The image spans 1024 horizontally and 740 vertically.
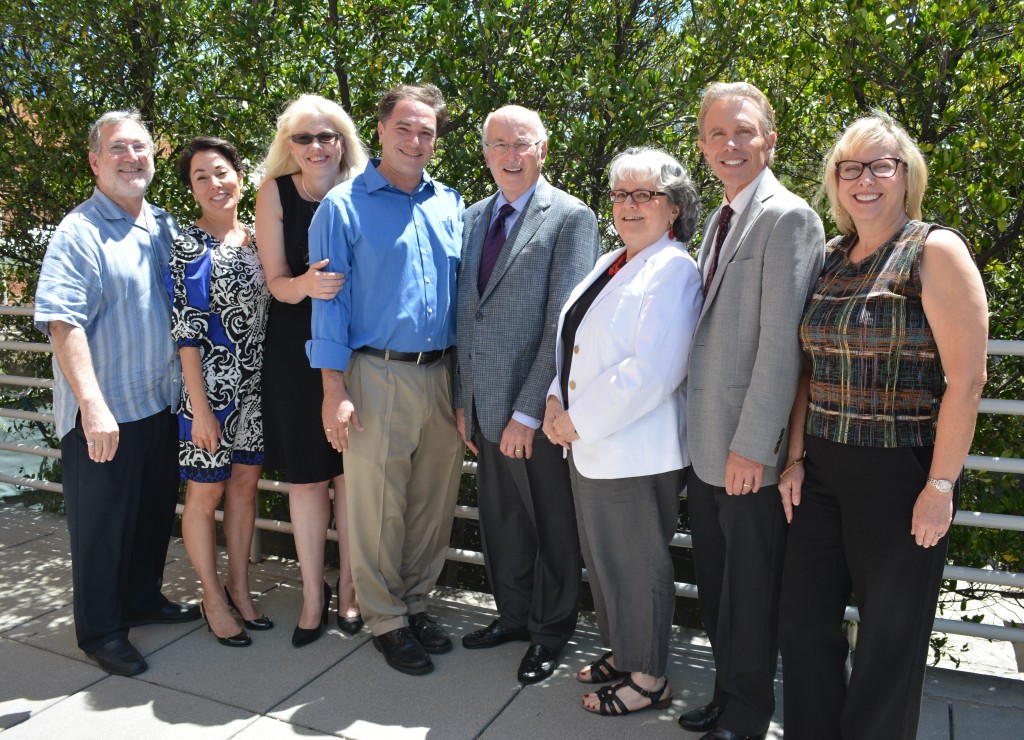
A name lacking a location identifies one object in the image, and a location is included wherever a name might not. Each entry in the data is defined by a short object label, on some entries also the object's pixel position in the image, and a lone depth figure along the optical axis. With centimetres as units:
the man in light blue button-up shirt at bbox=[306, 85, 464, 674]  329
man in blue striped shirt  322
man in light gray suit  252
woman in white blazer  281
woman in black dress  343
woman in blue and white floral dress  339
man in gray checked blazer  322
